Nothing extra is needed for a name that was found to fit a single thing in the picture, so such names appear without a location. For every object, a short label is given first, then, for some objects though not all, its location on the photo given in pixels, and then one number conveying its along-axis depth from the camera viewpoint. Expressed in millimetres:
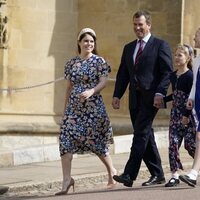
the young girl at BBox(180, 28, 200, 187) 17281
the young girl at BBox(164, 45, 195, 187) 18359
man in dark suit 18094
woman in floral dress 17937
